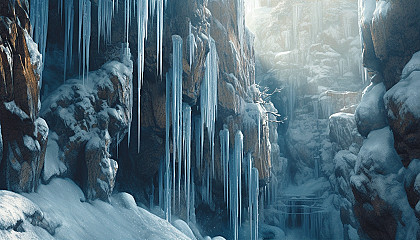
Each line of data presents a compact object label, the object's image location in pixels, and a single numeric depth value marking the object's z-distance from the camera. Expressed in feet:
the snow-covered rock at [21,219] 15.24
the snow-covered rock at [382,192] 37.99
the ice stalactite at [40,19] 28.22
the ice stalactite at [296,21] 121.95
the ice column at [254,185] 62.80
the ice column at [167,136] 41.98
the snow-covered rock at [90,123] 28.63
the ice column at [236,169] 56.49
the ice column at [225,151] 55.88
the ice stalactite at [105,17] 34.14
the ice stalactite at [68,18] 32.24
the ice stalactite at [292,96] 113.11
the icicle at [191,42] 42.65
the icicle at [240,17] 61.77
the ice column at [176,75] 40.29
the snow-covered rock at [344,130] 72.33
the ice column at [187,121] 47.19
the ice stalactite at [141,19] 34.40
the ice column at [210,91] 49.21
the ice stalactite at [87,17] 32.63
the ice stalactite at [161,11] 36.22
